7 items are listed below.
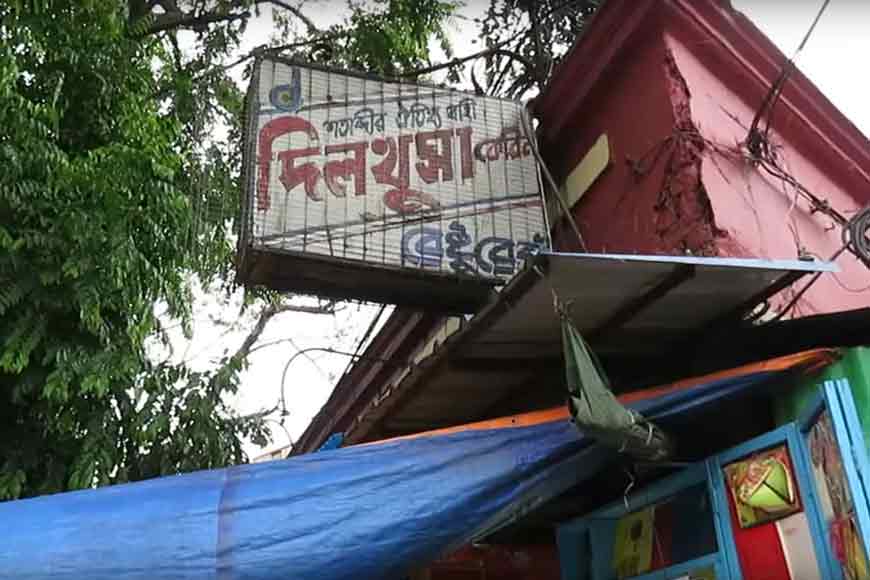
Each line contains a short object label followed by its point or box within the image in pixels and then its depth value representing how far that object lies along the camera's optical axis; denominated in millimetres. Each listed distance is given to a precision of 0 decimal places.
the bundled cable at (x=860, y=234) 4152
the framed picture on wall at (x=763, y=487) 3369
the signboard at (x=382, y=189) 4980
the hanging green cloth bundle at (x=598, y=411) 3191
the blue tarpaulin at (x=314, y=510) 3055
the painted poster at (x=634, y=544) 4146
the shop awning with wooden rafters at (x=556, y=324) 3400
